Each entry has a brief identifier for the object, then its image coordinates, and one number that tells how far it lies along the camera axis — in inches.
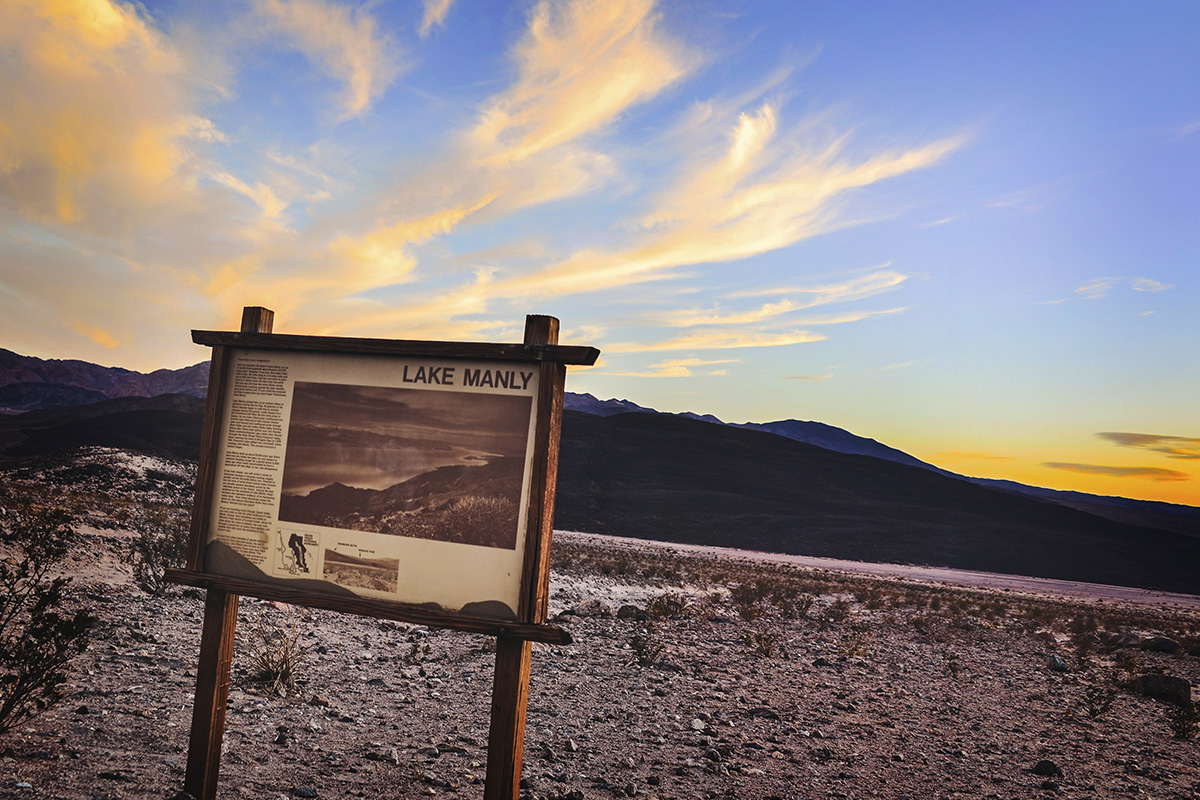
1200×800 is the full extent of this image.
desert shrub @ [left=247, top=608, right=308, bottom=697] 265.3
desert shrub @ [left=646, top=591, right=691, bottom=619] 514.3
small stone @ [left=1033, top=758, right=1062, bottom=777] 248.5
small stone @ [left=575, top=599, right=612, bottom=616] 490.1
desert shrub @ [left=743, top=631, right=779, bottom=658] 417.4
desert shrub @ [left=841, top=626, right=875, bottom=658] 445.4
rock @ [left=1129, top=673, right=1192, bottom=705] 382.6
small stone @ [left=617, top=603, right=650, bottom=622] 493.0
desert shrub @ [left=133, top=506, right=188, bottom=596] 389.4
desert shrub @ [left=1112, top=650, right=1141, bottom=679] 444.9
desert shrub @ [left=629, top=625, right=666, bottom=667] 369.4
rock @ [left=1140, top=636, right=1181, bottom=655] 597.3
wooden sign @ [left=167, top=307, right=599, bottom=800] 152.1
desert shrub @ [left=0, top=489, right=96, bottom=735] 175.0
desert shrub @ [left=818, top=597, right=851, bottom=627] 575.0
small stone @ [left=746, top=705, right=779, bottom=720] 294.4
